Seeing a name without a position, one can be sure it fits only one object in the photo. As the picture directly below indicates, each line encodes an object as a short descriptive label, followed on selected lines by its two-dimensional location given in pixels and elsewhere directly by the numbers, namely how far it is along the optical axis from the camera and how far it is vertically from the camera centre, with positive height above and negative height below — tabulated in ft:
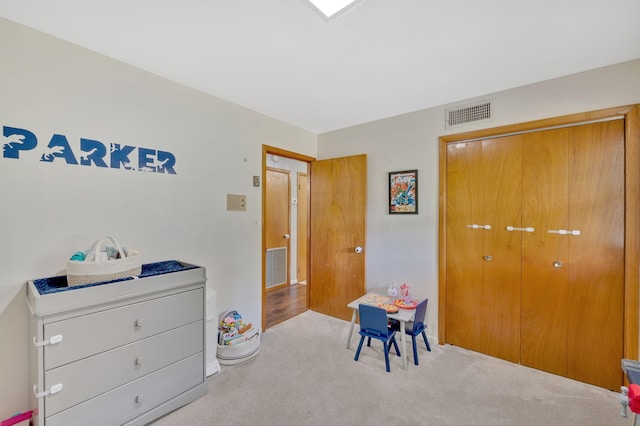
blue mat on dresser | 4.72 -1.35
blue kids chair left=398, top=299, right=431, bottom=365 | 7.59 -3.35
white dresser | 4.30 -2.57
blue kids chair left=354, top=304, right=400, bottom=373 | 7.18 -3.18
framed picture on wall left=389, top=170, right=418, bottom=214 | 9.13 +0.72
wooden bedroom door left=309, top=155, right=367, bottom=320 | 10.37 -0.87
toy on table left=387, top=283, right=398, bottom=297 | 8.98 -2.67
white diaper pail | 6.91 -3.21
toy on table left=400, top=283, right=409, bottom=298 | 8.84 -2.62
